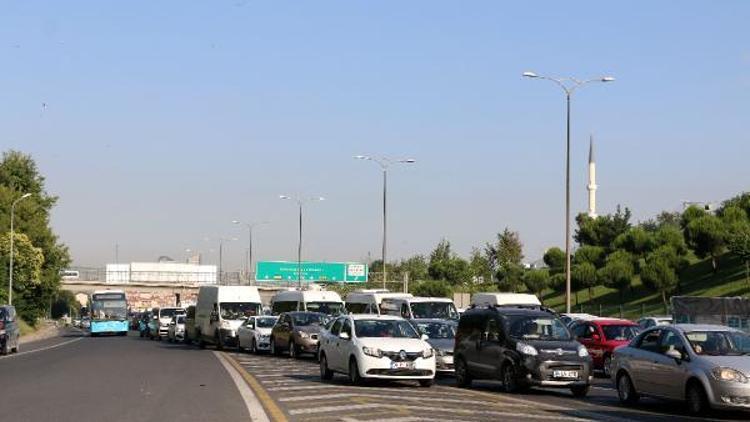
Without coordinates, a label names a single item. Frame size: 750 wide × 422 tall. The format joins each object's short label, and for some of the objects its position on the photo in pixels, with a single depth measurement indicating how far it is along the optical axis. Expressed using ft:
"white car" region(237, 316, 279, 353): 131.34
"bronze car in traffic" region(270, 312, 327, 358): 116.06
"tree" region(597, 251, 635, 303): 258.98
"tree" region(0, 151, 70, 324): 293.84
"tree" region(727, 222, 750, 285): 221.46
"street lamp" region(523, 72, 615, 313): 138.31
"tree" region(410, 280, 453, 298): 292.61
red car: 93.76
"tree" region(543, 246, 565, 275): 302.45
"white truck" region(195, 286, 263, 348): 145.59
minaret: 402.58
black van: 68.64
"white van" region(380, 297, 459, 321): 125.18
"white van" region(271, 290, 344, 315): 147.74
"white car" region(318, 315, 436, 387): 72.38
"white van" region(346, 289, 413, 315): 143.33
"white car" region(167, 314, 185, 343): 186.19
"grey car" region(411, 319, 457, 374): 86.69
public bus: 246.27
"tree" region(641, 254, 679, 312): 243.19
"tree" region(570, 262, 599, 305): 272.92
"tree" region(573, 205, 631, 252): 325.62
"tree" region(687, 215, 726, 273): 247.50
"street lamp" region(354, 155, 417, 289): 201.67
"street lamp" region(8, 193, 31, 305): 232.30
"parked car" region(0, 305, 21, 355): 130.62
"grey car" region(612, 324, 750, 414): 53.16
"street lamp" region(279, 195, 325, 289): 256.93
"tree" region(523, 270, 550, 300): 293.23
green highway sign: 319.06
